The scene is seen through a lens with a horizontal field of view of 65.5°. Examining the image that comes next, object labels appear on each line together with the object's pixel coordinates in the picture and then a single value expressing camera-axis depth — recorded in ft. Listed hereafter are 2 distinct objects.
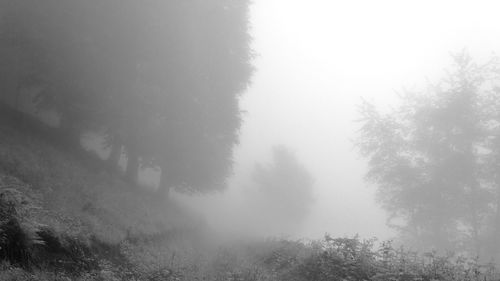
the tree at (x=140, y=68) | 63.16
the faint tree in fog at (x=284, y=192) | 176.35
